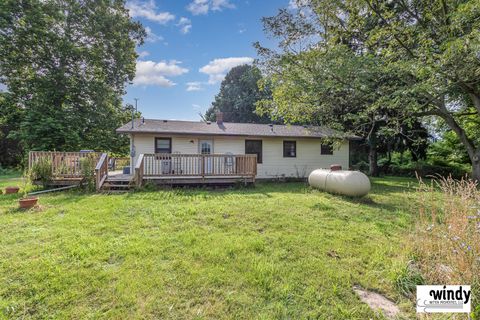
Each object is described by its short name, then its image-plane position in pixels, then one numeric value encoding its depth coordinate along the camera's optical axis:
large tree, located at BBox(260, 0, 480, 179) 6.70
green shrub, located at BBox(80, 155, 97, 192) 8.30
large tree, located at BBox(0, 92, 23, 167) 19.02
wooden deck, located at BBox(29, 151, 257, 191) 8.25
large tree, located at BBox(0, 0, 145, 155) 13.49
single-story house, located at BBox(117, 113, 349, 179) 9.49
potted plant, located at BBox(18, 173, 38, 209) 5.61
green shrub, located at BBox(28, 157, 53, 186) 7.89
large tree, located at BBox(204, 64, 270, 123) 28.89
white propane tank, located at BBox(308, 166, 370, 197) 7.40
